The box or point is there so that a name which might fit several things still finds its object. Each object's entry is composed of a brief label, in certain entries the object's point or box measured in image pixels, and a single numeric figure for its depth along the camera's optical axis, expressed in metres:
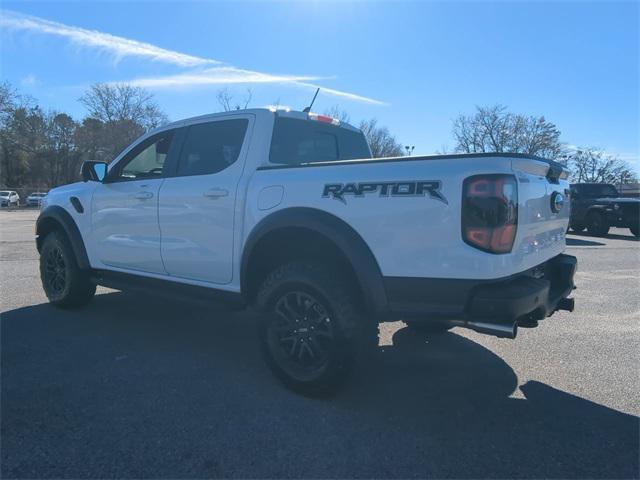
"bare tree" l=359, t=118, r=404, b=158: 45.78
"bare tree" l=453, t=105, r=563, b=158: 45.76
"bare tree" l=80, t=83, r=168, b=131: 49.59
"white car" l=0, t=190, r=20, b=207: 43.09
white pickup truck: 2.72
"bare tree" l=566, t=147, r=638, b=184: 63.09
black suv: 16.77
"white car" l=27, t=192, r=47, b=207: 46.16
